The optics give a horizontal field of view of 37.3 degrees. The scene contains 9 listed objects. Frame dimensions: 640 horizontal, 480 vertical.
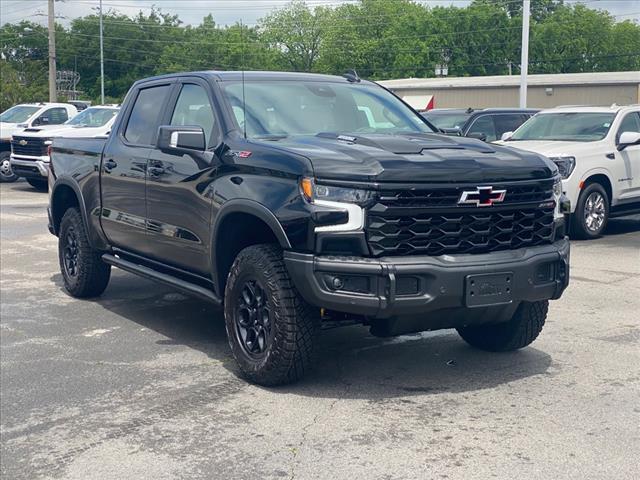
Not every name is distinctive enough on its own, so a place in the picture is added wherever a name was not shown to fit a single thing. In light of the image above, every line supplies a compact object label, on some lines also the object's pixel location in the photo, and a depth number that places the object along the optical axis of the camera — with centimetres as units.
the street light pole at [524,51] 2921
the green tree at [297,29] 9994
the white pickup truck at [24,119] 2205
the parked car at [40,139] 1970
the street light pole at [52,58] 4309
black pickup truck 525
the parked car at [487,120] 1588
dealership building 4401
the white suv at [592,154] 1214
